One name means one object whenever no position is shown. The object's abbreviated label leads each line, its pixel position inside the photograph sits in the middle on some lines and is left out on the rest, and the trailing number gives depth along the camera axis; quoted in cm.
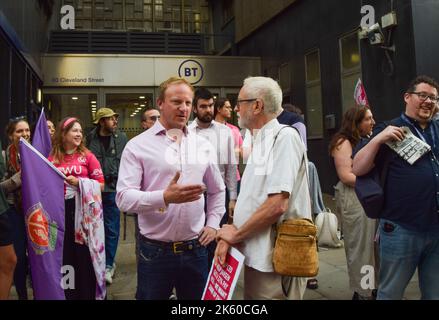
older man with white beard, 213
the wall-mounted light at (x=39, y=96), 1152
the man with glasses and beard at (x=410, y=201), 264
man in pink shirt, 237
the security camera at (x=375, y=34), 829
